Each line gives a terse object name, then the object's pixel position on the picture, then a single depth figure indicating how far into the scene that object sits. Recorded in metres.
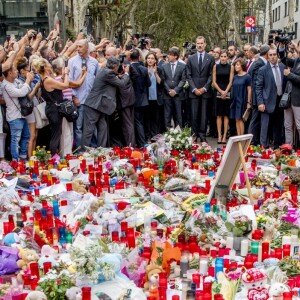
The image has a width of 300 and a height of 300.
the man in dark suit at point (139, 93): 11.23
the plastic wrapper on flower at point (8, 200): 6.54
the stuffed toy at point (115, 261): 4.66
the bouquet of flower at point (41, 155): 8.80
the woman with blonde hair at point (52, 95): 9.50
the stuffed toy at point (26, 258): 4.99
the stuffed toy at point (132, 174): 7.74
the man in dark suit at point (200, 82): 11.85
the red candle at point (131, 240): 5.28
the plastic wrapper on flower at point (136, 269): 4.75
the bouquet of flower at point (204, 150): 9.14
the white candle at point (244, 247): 5.18
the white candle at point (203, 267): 4.80
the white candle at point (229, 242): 5.30
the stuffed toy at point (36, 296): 4.20
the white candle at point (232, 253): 5.13
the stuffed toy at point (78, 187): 7.09
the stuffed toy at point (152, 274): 4.59
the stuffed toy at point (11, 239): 5.45
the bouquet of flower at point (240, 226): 5.38
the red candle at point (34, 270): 4.75
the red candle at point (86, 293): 4.19
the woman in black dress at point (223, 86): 11.95
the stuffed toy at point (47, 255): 4.92
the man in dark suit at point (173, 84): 11.97
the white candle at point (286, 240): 5.12
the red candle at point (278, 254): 5.00
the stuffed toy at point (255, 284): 4.32
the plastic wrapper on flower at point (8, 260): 5.00
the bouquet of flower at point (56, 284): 4.29
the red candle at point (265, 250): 5.05
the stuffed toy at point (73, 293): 4.26
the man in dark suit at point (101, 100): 10.28
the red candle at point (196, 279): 4.55
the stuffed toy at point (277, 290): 4.20
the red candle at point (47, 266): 4.72
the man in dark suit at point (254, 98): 11.27
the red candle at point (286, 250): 5.01
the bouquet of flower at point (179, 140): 9.29
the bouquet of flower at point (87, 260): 4.50
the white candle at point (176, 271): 4.87
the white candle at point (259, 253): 5.07
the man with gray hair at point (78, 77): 10.63
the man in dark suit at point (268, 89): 10.90
